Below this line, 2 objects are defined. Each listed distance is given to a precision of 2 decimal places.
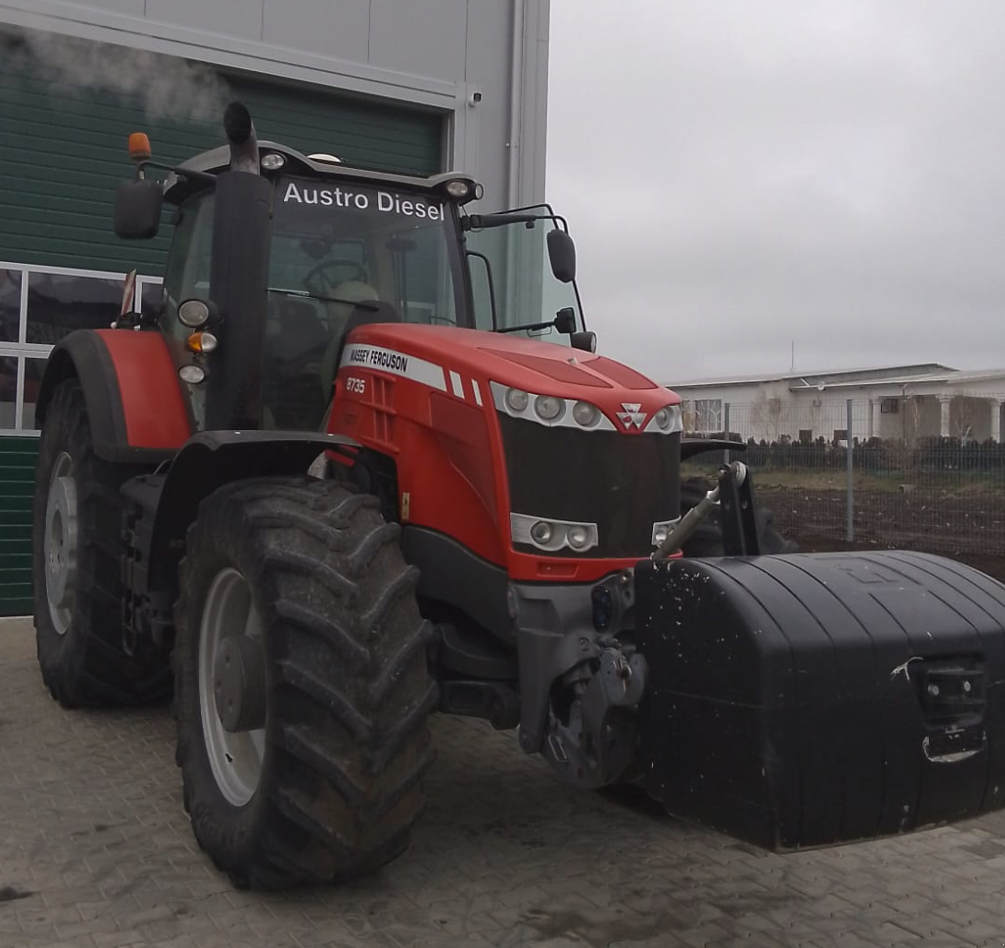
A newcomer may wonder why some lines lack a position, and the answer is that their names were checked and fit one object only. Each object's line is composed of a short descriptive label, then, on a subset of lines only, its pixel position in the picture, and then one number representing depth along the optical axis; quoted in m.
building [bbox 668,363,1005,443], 14.26
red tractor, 2.81
